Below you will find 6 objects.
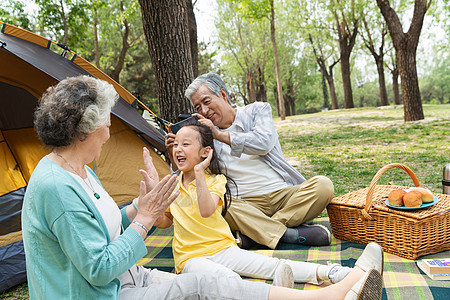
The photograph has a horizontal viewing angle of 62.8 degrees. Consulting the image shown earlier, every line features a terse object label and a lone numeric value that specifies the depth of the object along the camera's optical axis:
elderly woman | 1.27
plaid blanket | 1.97
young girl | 2.00
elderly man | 2.76
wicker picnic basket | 2.32
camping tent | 2.93
